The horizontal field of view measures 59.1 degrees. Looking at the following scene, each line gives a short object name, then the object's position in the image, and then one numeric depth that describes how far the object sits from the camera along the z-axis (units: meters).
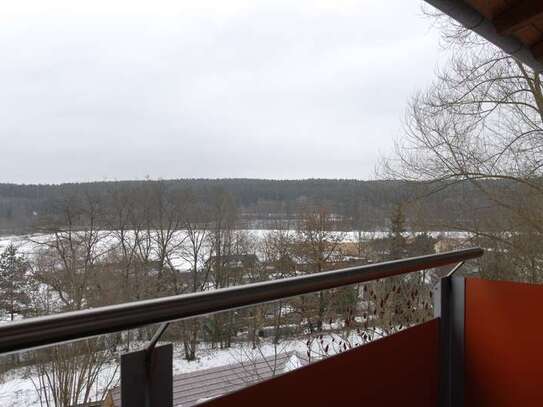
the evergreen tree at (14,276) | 7.14
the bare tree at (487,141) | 7.38
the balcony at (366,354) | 0.77
